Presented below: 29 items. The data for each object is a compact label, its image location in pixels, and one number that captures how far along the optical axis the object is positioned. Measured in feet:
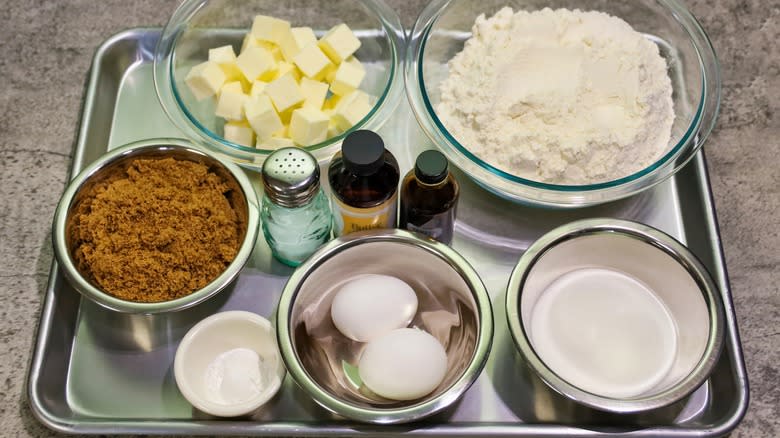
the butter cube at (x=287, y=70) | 4.42
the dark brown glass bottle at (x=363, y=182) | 3.32
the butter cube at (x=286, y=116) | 4.28
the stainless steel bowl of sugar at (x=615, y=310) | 3.57
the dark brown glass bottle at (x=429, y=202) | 3.51
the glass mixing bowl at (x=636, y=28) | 3.91
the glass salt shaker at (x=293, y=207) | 3.41
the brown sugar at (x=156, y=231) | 3.75
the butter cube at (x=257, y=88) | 4.35
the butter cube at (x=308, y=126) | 4.11
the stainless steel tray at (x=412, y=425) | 3.71
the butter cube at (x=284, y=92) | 4.18
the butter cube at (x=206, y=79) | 4.30
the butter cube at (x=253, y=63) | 4.34
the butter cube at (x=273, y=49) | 4.48
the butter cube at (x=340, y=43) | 4.42
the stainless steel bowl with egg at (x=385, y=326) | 3.36
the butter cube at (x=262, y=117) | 4.14
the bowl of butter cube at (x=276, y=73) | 4.19
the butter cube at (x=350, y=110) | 4.23
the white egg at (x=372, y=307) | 3.59
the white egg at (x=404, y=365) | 3.36
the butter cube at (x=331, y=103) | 4.42
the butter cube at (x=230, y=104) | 4.27
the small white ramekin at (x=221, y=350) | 3.49
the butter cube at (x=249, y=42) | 4.43
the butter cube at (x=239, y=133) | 4.30
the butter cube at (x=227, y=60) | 4.36
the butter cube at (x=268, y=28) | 4.41
